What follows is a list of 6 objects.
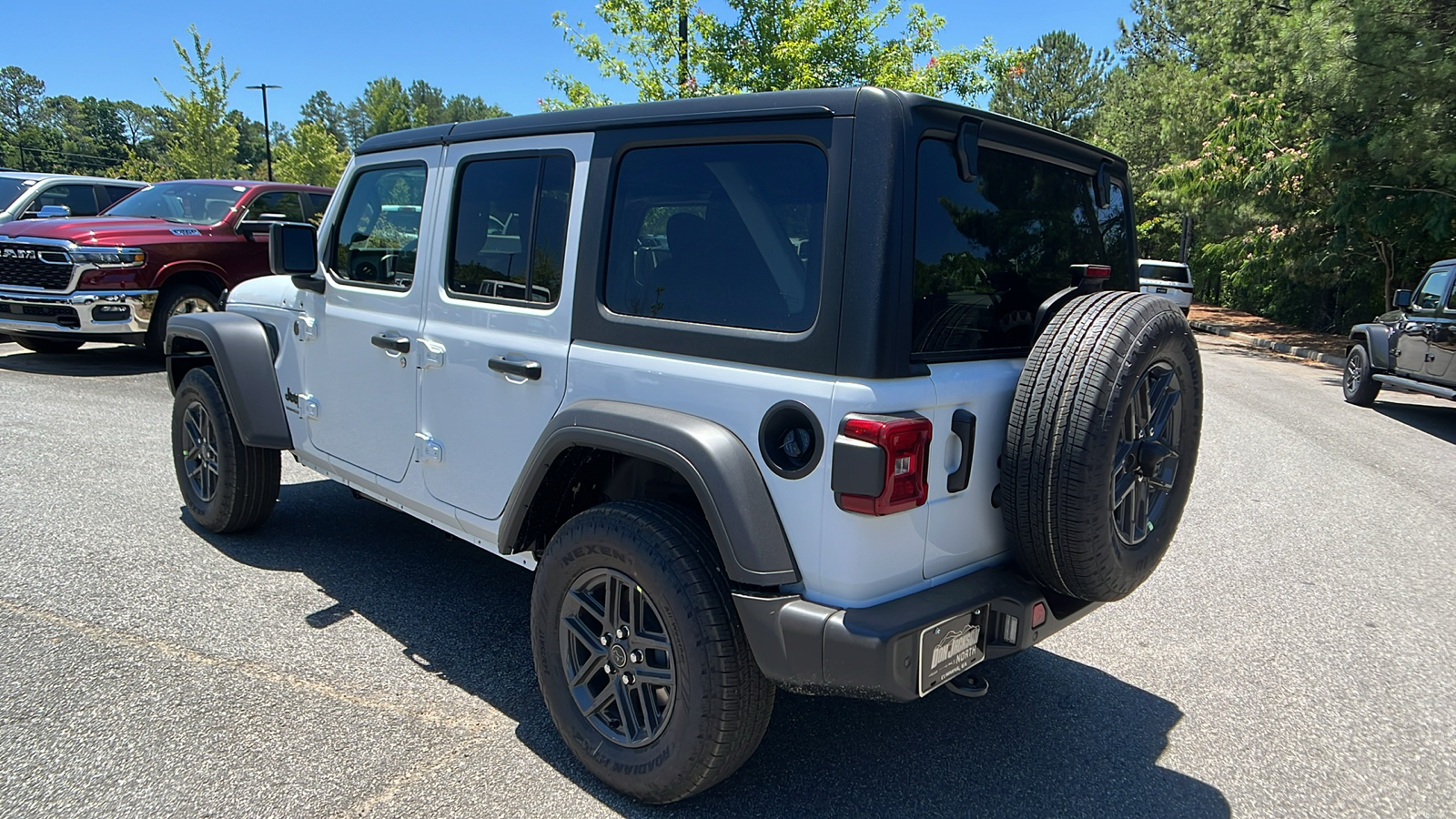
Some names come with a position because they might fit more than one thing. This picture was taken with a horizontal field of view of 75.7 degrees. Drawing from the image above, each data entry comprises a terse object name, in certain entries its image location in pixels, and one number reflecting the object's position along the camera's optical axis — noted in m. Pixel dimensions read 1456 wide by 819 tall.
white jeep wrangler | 2.36
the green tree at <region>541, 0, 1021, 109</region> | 15.42
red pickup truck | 9.36
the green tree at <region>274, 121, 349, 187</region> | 44.91
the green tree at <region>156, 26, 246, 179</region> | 28.23
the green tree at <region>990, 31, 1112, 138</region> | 42.34
